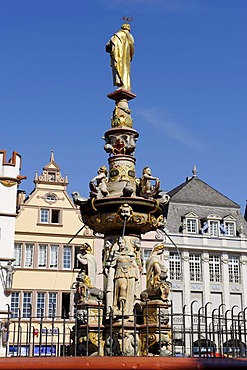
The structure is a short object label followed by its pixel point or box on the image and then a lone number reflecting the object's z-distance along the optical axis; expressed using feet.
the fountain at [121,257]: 39.04
